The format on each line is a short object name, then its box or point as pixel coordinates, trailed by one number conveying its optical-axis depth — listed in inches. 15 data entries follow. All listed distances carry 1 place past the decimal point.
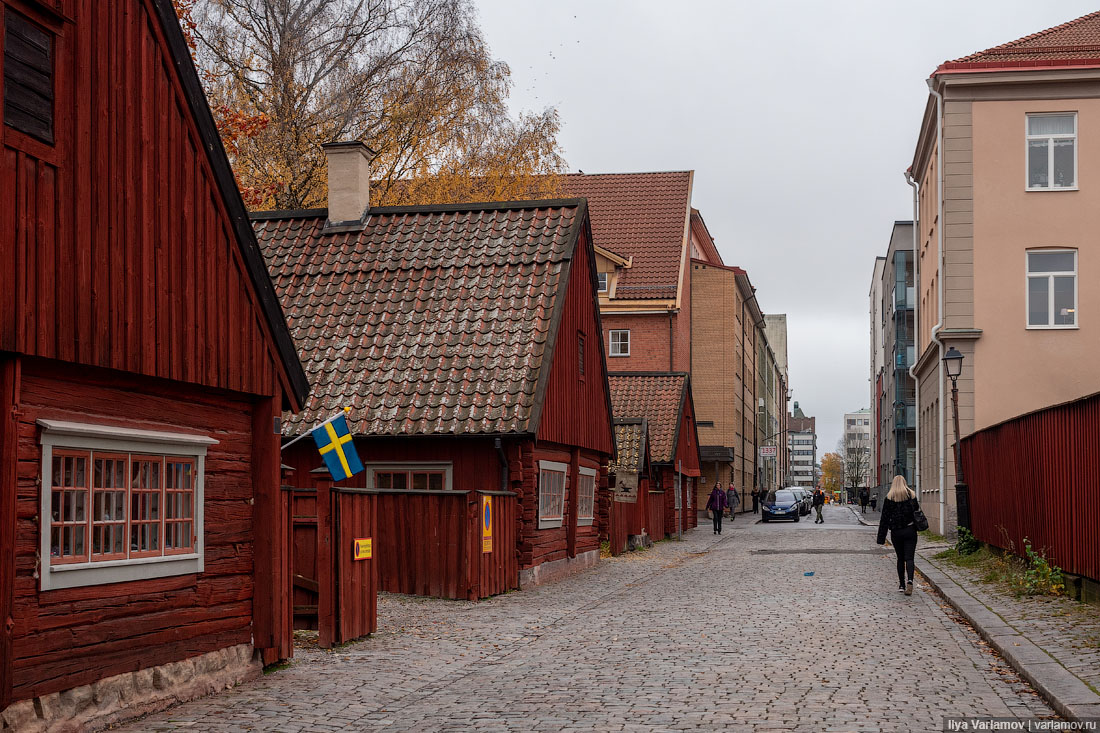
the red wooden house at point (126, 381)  316.8
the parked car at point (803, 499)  2639.0
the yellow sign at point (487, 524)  714.8
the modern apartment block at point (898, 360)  2753.4
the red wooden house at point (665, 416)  1584.6
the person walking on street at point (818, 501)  2159.0
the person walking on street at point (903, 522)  746.8
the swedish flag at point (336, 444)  554.9
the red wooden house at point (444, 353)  759.1
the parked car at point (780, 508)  2292.1
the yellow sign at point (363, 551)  525.0
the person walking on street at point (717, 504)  1732.3
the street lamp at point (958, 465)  1031.0
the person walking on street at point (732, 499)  2190.0
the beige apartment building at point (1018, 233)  1263.5
